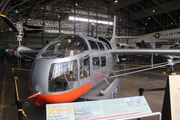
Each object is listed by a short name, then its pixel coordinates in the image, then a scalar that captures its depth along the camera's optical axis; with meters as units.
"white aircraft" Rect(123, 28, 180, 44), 16.66
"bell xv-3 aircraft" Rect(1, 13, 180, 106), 4.48
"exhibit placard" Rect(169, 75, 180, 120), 3.04
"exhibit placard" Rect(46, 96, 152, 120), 2.56
